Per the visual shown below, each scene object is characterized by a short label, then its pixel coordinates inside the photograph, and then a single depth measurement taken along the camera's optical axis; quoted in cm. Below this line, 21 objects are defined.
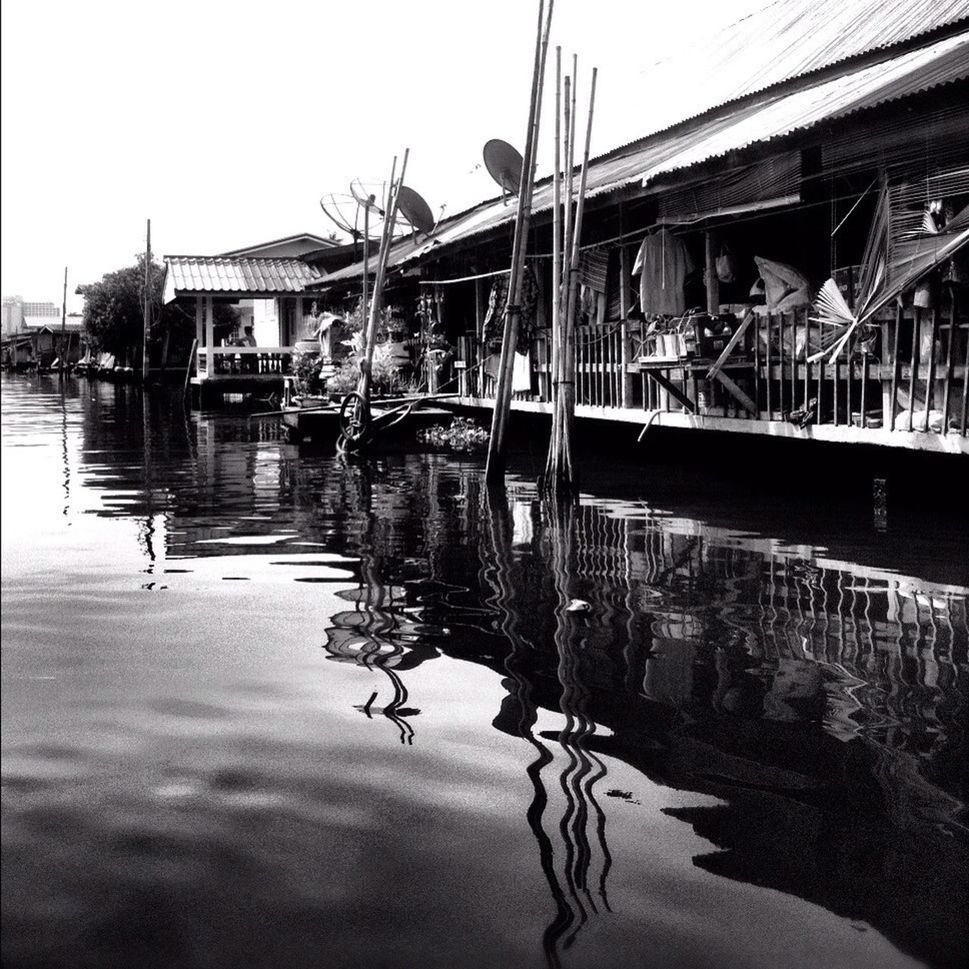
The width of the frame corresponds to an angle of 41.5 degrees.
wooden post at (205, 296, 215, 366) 3134
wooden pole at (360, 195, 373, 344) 1872
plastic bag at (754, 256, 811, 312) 1102
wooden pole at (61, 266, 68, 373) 6585
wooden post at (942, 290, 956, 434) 862
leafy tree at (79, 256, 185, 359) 5094
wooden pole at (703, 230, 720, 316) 1184
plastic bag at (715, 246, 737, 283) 1194
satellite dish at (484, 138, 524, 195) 1702
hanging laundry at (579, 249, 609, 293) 1422
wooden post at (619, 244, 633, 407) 1344
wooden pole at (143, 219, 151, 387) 4003
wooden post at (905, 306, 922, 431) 895
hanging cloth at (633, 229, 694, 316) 1236
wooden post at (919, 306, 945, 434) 876
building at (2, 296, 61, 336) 14048
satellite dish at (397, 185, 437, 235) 2017
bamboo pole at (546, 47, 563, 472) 1113
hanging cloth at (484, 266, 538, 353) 1459
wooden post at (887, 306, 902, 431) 916
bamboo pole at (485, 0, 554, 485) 1137
